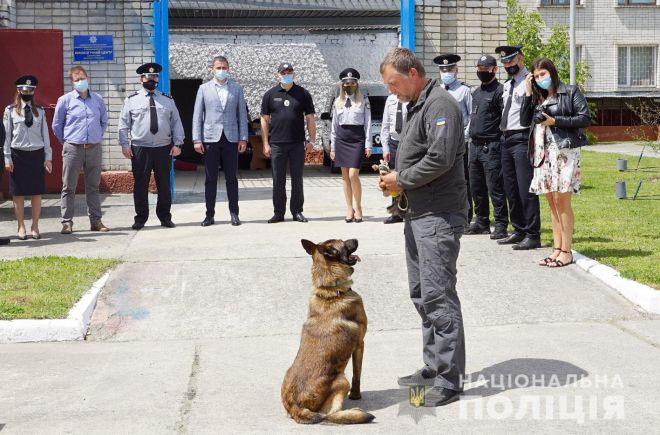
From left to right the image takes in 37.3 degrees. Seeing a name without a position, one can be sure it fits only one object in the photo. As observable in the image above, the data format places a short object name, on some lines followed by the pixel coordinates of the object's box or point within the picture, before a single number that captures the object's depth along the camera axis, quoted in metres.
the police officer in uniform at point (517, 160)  9.88
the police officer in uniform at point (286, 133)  12.31
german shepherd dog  5.29
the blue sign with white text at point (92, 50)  15.58
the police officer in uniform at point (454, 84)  11.17
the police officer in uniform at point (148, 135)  11.96
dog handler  5.58
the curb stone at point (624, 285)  7.96
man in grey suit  12.16
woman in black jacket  9.02
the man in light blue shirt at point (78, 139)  11.81
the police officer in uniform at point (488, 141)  10.55
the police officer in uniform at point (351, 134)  12.23
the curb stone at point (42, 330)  7.52
